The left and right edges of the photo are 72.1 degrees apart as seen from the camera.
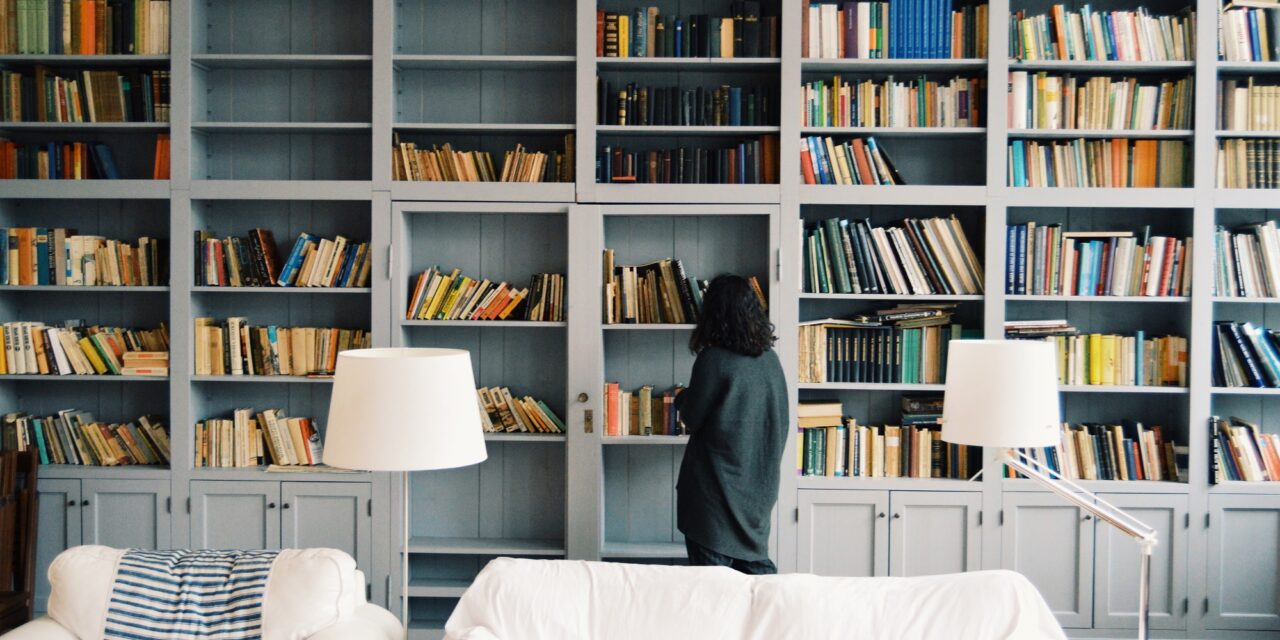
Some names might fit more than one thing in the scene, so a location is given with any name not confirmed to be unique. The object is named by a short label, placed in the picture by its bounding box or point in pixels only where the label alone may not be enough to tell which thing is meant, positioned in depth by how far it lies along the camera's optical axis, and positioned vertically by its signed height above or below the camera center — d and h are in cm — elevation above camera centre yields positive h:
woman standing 316 -44
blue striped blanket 246 -83
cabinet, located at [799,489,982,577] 387 -99
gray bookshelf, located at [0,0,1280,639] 383 +6
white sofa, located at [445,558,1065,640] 239 -83
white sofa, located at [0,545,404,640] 246 -84
